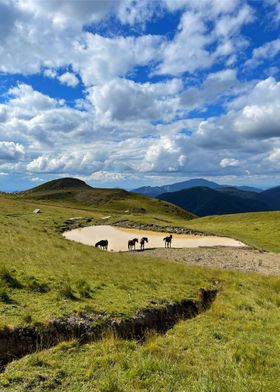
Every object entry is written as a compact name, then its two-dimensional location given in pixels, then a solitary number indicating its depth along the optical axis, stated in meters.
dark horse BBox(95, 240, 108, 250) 44.69
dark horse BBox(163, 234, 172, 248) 48.94
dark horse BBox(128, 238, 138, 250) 46.53
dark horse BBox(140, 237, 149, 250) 46.97
